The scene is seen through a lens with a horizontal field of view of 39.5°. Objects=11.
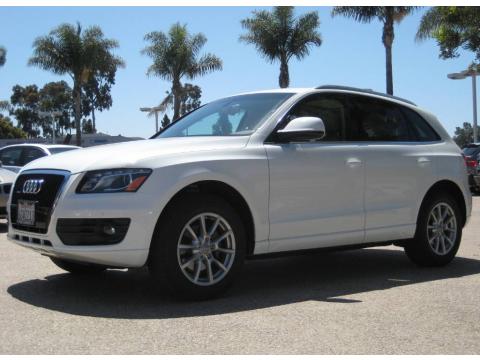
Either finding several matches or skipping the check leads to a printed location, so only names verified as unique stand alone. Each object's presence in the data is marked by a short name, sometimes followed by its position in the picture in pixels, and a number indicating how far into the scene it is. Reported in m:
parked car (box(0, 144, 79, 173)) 13.59
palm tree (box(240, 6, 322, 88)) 33.20
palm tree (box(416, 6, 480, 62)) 21.64
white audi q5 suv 4.87
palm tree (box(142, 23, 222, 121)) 38.78
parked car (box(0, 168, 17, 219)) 10.38
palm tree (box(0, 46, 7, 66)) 54.51
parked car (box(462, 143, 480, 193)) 18.78
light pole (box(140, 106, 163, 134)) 46.00
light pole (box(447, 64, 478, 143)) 30.25
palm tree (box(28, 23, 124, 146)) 37.00
